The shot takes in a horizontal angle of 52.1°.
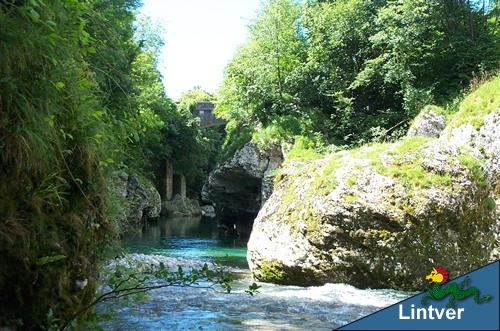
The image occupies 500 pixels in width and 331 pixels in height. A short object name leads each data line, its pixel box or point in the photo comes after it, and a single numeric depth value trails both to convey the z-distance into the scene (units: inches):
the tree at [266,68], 822.5
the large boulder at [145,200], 1185.5
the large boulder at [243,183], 822.5
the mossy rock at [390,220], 387.2
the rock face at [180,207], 1803.6
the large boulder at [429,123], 617.0
